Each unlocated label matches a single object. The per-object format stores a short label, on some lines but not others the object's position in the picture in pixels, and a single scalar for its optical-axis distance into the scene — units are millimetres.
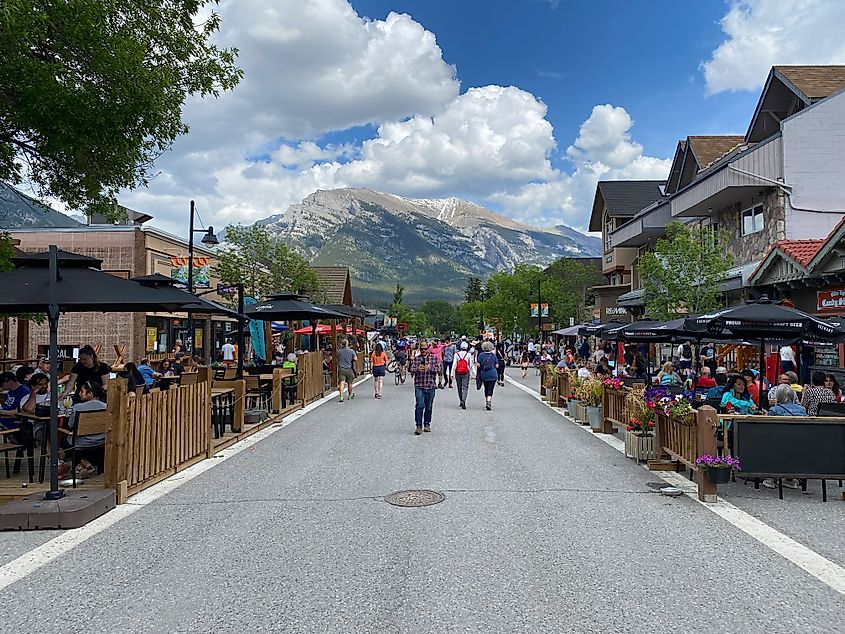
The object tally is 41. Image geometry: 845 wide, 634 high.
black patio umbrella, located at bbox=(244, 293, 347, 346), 19094
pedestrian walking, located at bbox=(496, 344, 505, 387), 29053
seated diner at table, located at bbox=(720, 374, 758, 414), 10274
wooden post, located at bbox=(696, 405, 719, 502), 8352
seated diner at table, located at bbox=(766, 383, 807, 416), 9320
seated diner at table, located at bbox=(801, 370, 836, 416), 11922
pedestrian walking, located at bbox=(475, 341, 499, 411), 18094
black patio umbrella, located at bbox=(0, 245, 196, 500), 7816
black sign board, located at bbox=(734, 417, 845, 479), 8227
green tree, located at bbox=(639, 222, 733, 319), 24188
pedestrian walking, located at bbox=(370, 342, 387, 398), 22281
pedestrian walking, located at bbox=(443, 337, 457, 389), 27719
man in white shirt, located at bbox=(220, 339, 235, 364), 28198
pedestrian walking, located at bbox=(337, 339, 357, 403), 20450
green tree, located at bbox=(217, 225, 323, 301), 35125
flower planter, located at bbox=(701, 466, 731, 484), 8219
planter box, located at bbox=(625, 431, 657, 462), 10609
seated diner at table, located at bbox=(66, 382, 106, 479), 8633
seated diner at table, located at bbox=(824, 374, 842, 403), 12664
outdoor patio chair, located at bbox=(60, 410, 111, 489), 8297
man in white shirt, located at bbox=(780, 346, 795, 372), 20266
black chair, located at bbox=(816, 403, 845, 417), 9669
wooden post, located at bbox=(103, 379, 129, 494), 8078
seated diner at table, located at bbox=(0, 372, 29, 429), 9938
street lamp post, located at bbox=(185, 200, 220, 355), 25017
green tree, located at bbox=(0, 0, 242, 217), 7930
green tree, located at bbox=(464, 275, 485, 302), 147550
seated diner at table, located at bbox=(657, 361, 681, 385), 16797
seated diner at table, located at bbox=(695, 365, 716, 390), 14297
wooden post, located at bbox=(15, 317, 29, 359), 18781
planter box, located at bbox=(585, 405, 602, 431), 14786
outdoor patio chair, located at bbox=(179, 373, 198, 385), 11172
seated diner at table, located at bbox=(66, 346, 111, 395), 10695
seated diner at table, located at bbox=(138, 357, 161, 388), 13925
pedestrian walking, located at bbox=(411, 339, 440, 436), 13758
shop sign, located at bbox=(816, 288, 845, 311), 18669
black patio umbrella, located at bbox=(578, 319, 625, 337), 23488
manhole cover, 8188
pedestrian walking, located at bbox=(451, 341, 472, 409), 18719
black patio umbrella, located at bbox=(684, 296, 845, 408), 11047
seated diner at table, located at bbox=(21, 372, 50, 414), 10258
